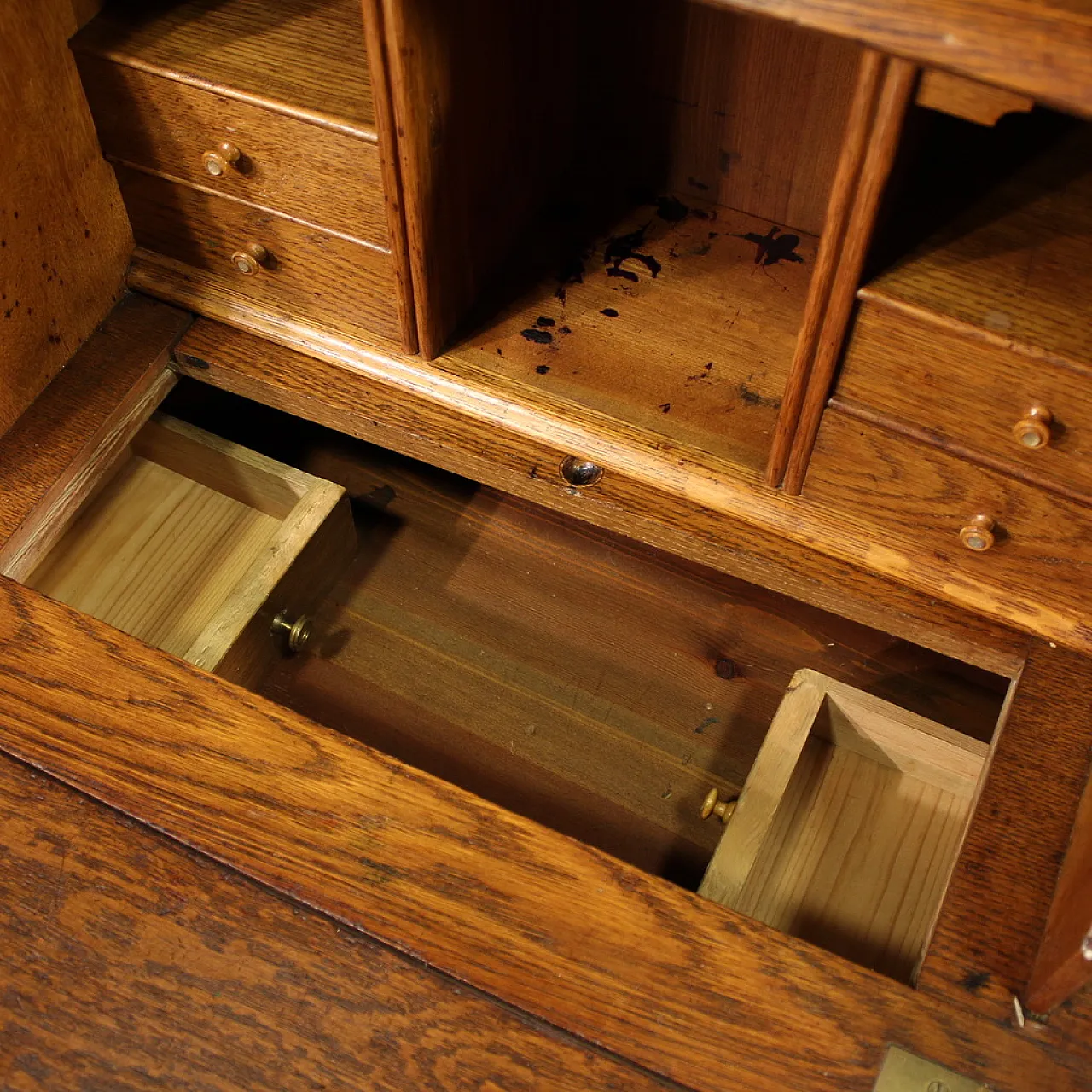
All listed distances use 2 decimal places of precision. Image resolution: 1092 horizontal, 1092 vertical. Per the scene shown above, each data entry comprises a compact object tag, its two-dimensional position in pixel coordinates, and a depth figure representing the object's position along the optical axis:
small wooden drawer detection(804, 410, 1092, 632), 1.10
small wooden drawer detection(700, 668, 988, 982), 1.24
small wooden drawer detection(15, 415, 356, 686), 1.42
